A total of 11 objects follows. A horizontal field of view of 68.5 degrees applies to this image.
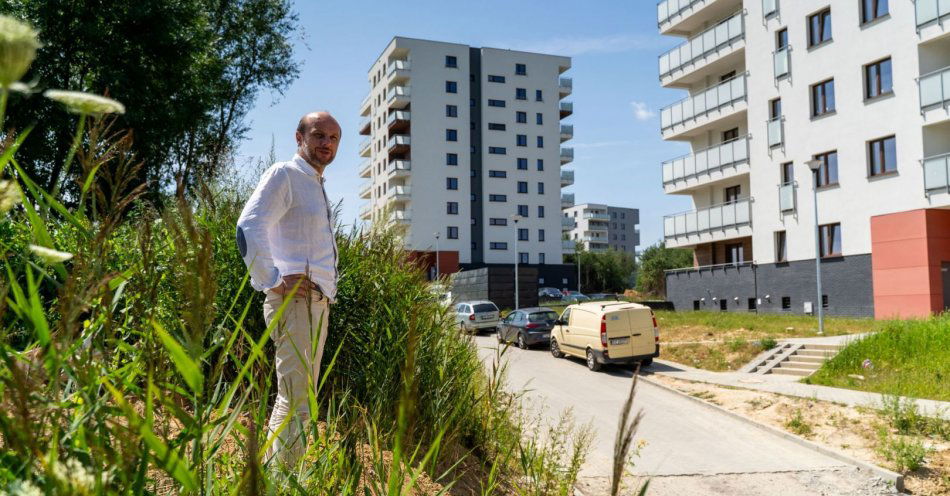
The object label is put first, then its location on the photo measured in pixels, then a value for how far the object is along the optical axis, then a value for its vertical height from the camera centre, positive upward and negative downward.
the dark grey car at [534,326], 22.38 -1.27
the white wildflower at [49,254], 0.84 +0.05
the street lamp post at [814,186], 20.48 +3.03
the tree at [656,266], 77.38 +2.08
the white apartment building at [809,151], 23.33 +5.24
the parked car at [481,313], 25.77 -0.99
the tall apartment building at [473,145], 62.72 +13.30
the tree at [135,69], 13.15 +4.69
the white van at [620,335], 17.23 -1.23
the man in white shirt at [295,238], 3.02 +0.24
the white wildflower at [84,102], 0.92 +0.25
